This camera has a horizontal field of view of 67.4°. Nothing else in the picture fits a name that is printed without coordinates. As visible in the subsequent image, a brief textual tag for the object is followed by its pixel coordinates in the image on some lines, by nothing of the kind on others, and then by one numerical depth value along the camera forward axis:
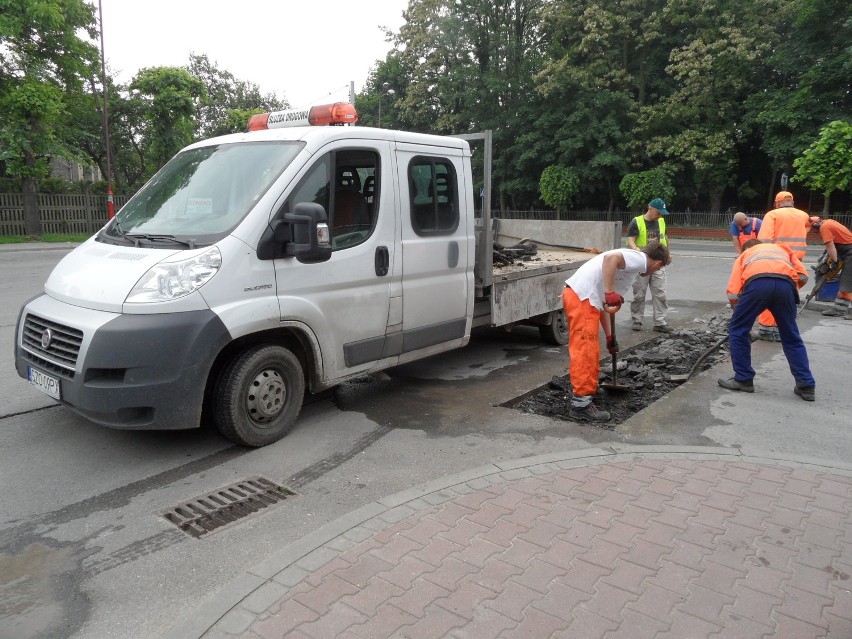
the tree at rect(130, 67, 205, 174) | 27.23
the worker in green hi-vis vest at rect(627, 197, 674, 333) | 8.98
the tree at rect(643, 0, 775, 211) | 29.63
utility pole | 24.18
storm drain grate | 3.57
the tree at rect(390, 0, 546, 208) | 36.78
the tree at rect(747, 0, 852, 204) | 27.52
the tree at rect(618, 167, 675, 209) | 30.77
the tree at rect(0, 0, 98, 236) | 22.77
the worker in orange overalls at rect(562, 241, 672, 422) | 5.25
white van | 4.00
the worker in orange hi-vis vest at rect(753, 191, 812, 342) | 8.86
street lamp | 45.71
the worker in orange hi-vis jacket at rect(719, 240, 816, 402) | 5.79
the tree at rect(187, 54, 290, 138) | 47.47
